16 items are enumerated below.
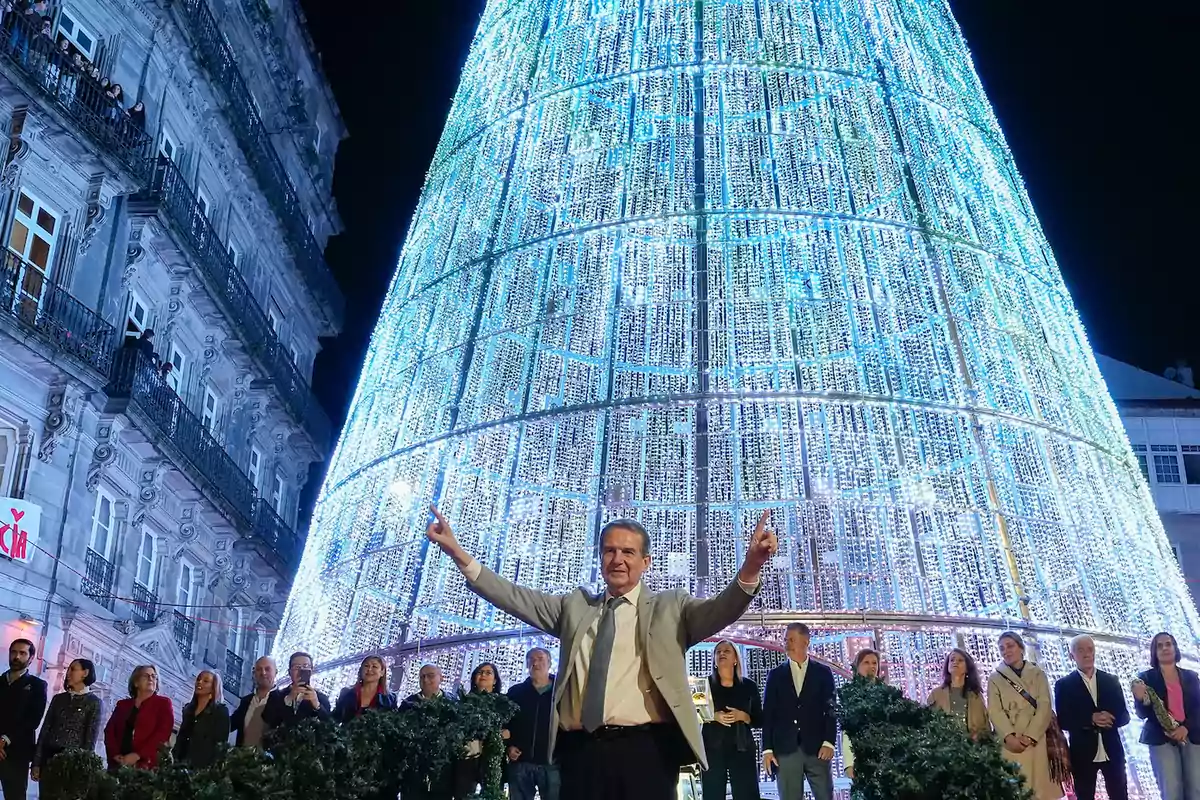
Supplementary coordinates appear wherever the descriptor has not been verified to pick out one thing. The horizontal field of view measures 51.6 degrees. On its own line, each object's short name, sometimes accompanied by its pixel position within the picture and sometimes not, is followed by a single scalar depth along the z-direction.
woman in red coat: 7.79
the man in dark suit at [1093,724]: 7.46
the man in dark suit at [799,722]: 7.26
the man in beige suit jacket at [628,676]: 3.86
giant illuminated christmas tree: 8.85
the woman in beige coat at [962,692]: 7.41
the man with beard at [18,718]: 7.95
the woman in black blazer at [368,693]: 7.79
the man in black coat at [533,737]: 7.67
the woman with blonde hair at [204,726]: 7.66
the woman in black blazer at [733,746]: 7.23
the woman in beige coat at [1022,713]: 7.41
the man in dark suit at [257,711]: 7.96
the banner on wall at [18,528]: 15.25
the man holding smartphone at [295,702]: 7.77
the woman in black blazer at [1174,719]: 7.43
